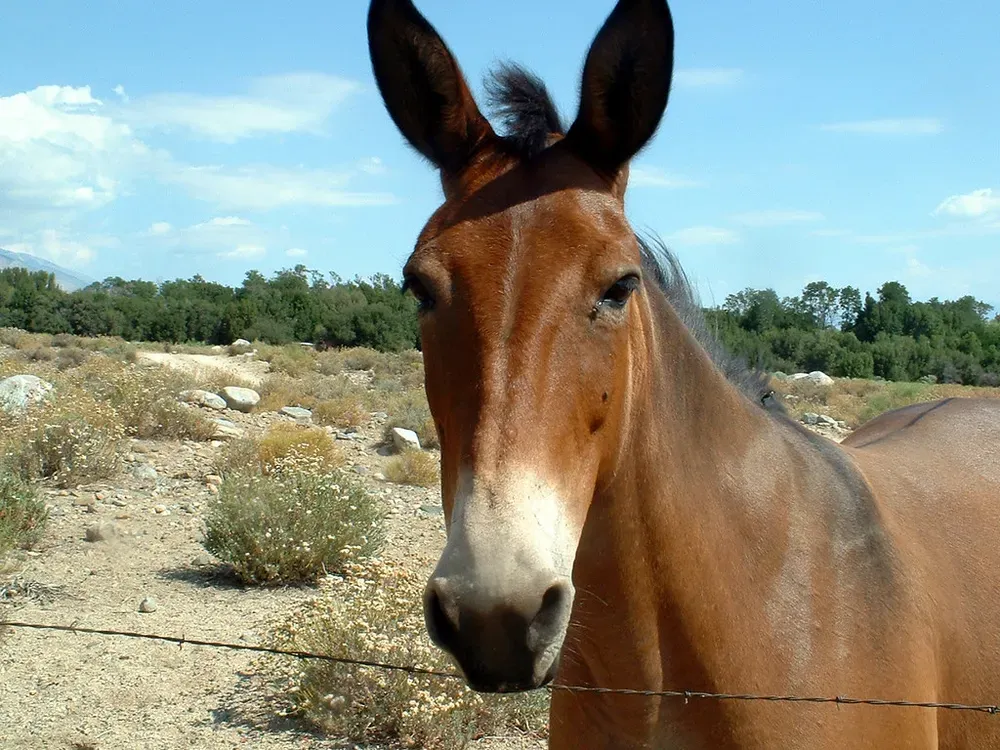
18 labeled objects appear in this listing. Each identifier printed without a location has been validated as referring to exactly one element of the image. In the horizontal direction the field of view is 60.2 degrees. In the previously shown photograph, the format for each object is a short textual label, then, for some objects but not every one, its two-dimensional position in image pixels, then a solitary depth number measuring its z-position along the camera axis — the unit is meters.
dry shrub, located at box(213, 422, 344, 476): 10.84
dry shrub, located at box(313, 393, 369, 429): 16.16
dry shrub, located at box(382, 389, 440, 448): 14.55
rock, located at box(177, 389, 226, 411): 16.09
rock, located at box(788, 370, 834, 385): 28.30
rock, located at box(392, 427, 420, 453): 13.69
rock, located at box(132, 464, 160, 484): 10.40
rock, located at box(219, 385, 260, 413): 16.77
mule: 1.70
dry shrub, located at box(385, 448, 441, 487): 11.66
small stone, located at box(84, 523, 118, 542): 8.20
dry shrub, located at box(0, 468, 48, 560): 7.50
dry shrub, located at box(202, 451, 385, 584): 7.25
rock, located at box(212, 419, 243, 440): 13.41
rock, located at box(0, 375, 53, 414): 12.42
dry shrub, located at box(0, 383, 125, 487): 9.77
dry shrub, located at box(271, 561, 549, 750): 4.76
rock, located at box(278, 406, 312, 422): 16.29
